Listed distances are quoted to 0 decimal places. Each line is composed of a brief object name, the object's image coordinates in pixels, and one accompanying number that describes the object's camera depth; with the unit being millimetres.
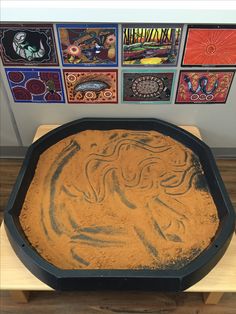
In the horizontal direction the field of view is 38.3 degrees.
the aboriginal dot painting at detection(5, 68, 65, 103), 1179
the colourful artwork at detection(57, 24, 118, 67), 1061
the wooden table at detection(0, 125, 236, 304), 949
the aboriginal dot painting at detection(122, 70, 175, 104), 1183
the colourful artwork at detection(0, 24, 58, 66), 1059
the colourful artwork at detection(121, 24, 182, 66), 1062
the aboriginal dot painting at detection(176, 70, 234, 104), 1187
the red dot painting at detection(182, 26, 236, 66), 1063
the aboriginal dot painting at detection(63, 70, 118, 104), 1185
